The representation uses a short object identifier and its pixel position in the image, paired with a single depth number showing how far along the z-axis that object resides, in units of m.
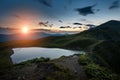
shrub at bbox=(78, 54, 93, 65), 12.55
